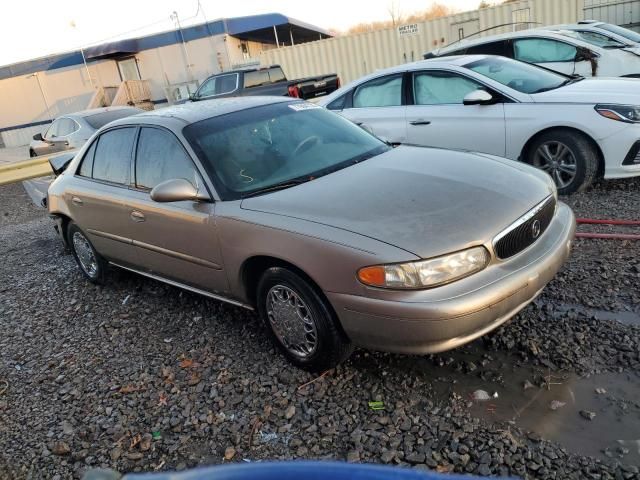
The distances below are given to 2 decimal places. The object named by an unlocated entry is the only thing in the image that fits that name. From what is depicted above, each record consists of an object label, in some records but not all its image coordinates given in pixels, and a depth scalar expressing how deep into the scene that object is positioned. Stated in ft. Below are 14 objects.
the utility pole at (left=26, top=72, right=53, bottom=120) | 101.81
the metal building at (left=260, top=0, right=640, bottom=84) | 57.82
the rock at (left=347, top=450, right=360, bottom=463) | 8.66
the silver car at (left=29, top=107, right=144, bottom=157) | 36.91
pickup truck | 43.00
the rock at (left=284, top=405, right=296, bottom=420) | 9.99
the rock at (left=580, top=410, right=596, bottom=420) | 8.78
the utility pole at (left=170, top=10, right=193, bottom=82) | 89.25
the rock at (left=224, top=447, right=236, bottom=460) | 9.21
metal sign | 60.64
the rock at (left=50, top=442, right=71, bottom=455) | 9.98
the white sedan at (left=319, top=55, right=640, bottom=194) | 18.13
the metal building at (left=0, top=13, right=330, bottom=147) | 87.76
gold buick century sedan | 9.01
